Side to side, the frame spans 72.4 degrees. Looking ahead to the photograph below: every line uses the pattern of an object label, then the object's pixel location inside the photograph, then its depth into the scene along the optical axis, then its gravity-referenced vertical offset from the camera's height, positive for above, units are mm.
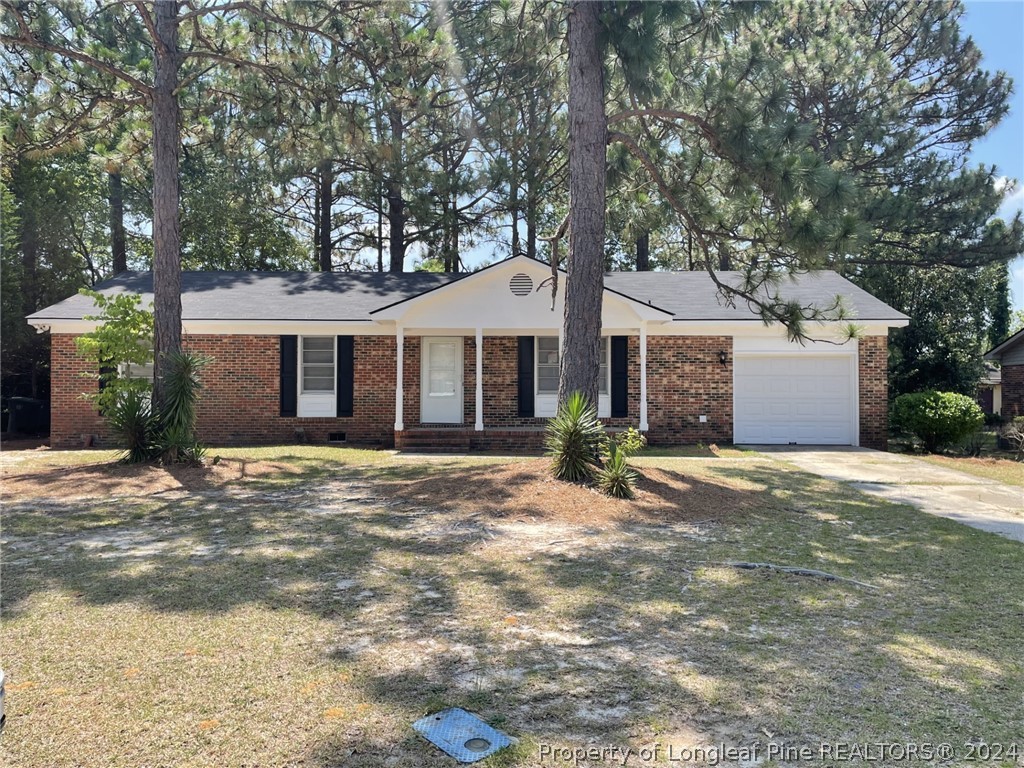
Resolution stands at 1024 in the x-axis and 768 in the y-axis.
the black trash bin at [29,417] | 18938 -784
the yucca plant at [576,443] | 8180 -646
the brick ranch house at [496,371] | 15234 +389
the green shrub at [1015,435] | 14251 -1012
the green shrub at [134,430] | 10586 -632
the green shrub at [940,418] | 14102 -606
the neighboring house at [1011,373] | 18661 +410
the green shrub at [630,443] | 8453 -677
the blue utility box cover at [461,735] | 2709 -1402
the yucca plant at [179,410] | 10555 -330
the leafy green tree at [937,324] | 19312 +1859
